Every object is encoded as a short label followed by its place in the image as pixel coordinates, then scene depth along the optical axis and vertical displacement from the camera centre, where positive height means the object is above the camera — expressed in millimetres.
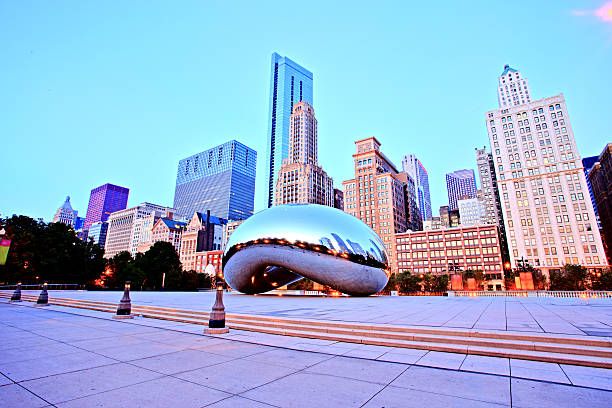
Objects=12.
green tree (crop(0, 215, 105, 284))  40312 +4009
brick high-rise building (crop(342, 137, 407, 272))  127312 +36133
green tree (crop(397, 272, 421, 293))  70738 -1128
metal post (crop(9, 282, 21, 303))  20094 -1017
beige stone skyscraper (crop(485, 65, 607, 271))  87075 +27723
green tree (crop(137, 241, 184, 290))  62216 +2729
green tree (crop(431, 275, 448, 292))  63475 -1706
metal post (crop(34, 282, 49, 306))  17667 -1079
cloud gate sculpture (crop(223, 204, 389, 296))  18828 +2008
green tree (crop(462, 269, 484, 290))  84062 +630
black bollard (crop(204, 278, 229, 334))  8756 -1109
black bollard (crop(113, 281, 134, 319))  11955 -1148
